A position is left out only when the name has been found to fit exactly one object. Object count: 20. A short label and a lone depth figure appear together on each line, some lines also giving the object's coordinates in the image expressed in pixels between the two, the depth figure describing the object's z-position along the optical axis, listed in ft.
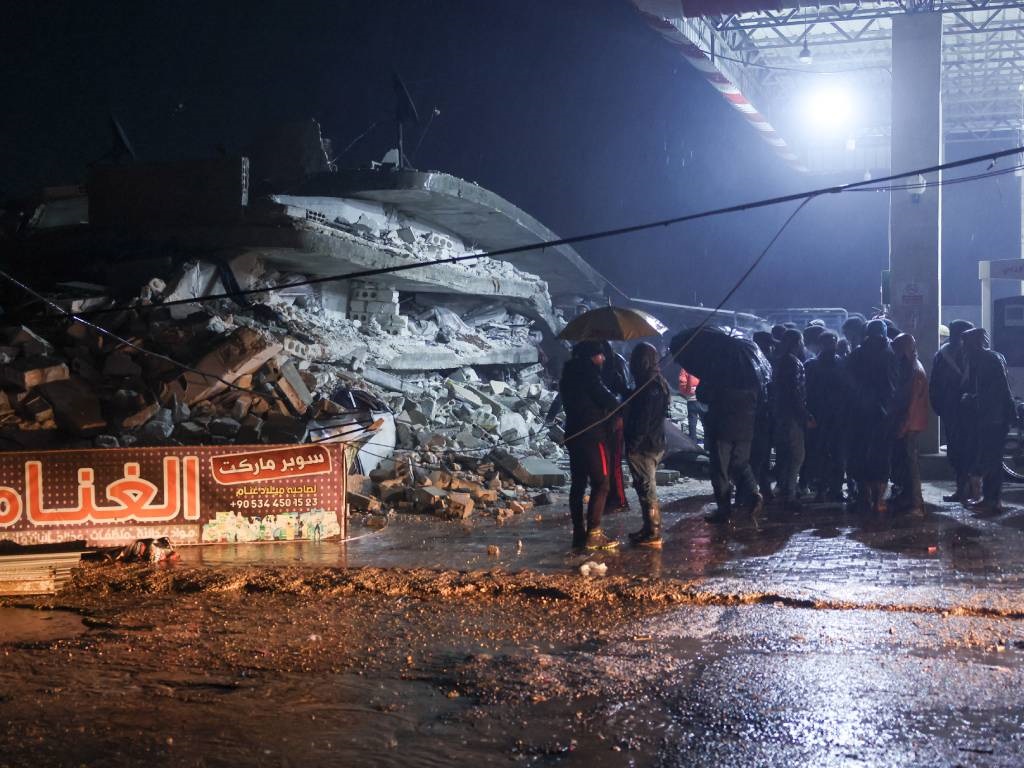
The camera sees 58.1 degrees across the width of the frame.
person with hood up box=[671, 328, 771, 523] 27.43
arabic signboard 25.99
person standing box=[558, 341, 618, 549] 24.90
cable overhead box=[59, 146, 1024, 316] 21.32
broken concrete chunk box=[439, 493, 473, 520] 32.01
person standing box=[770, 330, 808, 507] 30.89
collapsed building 37.17
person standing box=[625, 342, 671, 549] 25.39
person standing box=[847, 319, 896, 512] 28.99
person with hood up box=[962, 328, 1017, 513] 29.37
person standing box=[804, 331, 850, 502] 31.30
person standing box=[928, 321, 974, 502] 30.66
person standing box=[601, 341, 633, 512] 25.59
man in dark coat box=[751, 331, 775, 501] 31.76
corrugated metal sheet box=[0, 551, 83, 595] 22.25
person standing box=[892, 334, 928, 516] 28.81
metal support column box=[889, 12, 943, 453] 43.47
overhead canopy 58.18
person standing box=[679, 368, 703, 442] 49.17
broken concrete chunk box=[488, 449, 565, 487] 38.14
